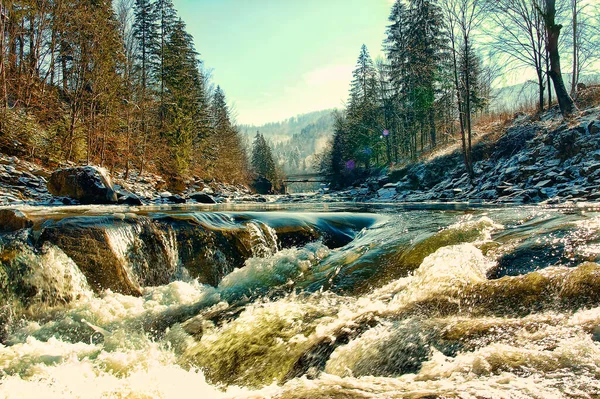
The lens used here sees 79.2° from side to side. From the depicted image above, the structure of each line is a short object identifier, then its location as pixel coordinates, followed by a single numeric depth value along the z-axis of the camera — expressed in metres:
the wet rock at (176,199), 16.90
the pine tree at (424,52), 29.48
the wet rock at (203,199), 19.30
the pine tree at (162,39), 30.27
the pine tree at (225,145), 40.25
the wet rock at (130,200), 14.06
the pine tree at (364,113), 40.00
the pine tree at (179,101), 28.84
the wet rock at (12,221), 5.04
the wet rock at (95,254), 5.04
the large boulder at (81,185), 12.97
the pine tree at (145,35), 30.45
